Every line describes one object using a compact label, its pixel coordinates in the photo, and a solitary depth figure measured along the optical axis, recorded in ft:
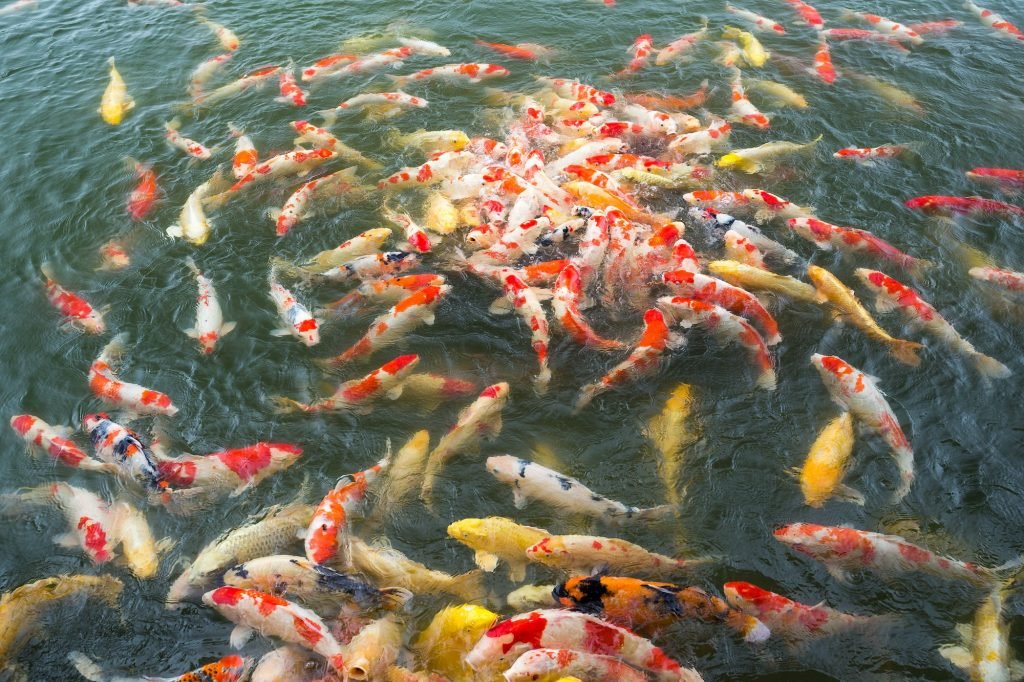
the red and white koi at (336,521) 17.44
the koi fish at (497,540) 17.29
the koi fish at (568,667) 14.17
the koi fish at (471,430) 19.56
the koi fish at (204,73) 37.49
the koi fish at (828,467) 18.40
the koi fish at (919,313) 21.15
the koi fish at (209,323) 23.45
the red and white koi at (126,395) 21.31
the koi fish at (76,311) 24.26
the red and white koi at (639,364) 21.13
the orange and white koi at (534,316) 21.72
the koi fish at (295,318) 23.32
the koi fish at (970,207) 26.76
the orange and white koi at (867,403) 19.03
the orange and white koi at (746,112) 32.37
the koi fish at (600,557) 16.79
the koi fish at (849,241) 24.86
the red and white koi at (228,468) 19.33
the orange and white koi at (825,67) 35.83
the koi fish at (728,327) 21.43
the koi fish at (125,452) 19.30
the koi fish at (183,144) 32.63
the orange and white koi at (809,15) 40.96
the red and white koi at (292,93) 35.99
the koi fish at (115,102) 35.73
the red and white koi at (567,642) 14.73
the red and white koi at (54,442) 20.04
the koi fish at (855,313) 21.70
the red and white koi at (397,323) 22.76
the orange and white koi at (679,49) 37.76
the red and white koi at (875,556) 16.61
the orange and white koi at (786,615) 15.64
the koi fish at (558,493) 18.20
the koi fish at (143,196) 29.32
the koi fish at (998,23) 38.93
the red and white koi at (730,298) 22.25
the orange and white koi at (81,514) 18.03
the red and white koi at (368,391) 21.03
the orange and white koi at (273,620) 15.51
